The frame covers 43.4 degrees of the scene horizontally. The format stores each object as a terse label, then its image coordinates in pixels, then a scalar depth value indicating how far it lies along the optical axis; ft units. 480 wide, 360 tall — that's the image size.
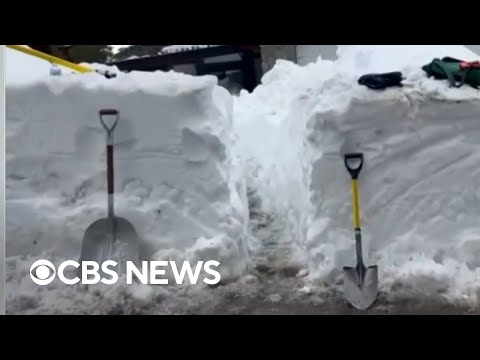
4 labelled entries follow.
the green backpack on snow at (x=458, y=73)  16.01
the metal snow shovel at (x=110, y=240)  14.75
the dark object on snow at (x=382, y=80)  15.90
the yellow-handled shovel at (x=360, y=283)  13.78
